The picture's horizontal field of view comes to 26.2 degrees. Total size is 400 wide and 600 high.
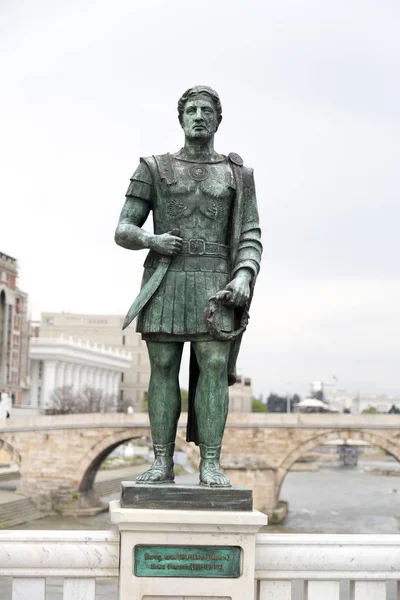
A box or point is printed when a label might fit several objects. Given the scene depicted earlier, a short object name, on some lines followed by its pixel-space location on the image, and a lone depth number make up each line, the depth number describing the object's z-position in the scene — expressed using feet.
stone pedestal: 11.78
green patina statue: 13.19
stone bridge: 96.58
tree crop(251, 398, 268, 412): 261.03
